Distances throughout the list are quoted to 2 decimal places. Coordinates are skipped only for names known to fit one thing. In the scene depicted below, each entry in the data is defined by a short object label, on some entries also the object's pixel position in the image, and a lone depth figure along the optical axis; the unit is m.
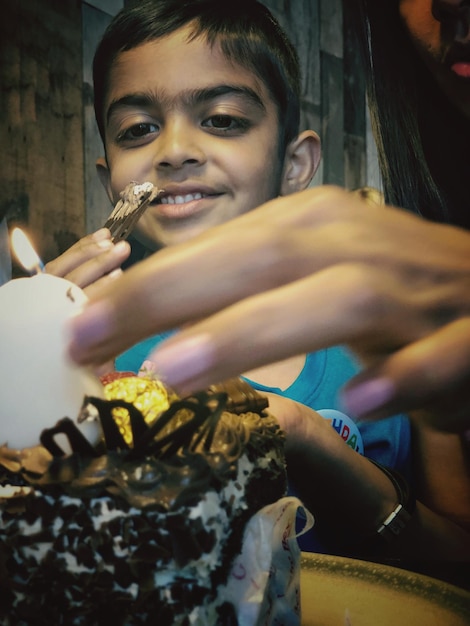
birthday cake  0.36
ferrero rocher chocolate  0.43
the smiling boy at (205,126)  0.92
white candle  0.37
